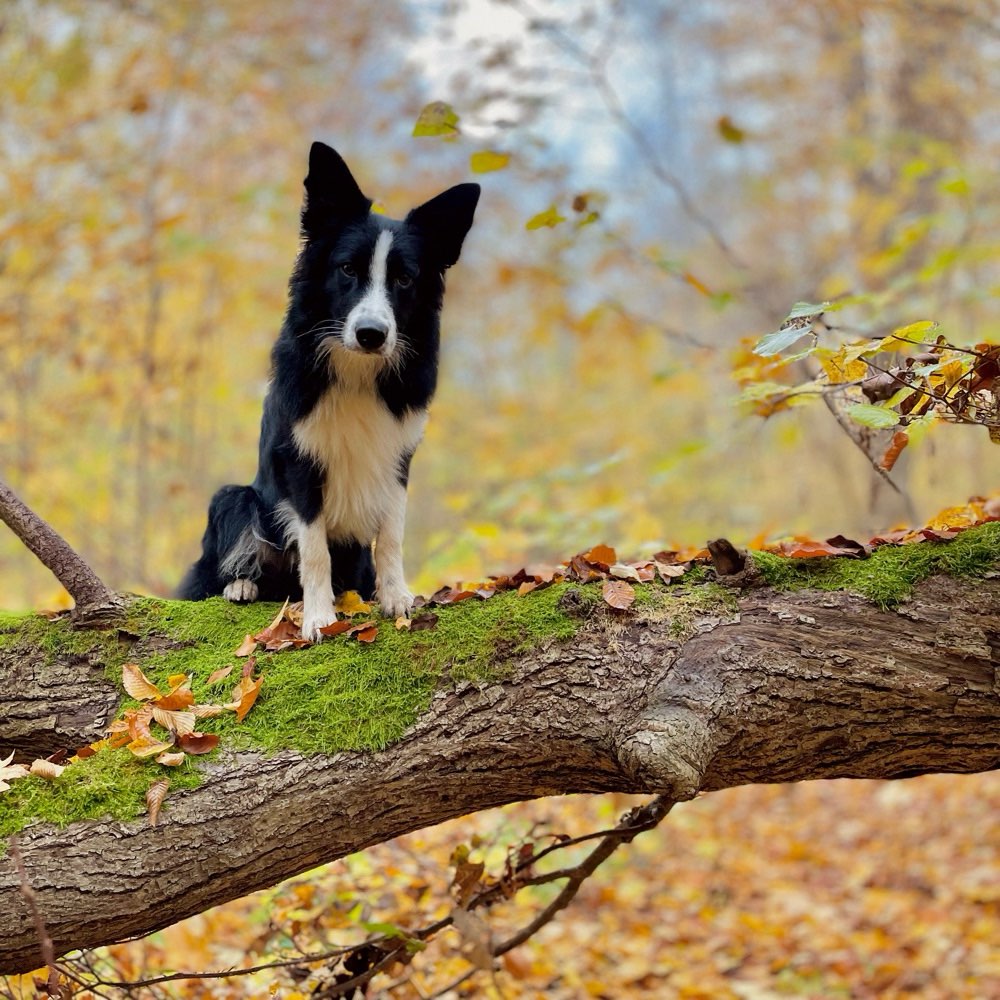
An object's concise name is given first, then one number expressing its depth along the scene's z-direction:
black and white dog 3.18
